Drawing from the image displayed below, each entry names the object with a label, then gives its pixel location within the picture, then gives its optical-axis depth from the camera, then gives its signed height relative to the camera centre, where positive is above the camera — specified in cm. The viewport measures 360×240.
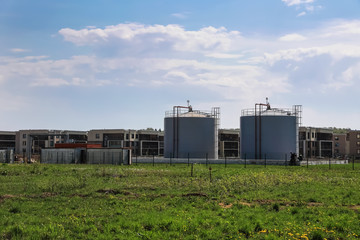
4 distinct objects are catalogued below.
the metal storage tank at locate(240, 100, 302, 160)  7431 +66
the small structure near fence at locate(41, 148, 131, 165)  6725 -328
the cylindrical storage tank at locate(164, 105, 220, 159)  7850 +20
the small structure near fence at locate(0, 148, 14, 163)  6806 -346
